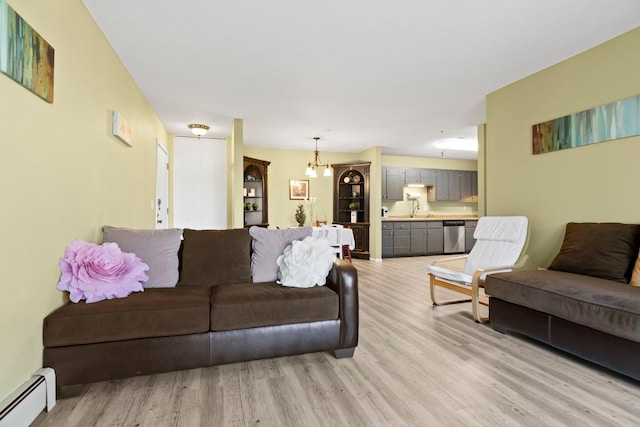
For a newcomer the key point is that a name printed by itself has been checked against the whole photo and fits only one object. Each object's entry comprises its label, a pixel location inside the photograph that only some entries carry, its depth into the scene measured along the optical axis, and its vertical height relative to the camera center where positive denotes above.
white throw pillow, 2.37 -0.39
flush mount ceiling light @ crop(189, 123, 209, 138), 5.21 +1.52
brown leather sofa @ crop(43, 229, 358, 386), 1.75 -0.70
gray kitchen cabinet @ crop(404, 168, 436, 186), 7.87 +1.01
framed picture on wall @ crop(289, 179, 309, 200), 7.24 +0.62
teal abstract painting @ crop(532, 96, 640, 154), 2.55 +0.83
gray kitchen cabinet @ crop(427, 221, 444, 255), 7.55 -0.55
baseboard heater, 1.38 -0.90
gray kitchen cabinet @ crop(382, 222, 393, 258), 7.26 -0.60
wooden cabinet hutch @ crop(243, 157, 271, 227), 6.46 +0.46
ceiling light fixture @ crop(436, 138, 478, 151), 6.32 +1.55
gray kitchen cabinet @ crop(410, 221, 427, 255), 7.44 -0.54
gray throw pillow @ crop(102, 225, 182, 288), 2.34 -0.27
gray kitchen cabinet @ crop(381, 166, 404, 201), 7.67 +0.82
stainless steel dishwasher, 7.68 -0.53
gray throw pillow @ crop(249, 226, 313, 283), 2.59 -0.28
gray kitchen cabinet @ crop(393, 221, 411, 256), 7.32 -0.55
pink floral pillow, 1.91 -0.37
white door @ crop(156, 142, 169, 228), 4.86 +0.48
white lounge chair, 3.07 -0.47
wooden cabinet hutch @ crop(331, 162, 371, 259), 7.14 +0.37
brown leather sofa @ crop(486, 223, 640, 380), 1.91 -0.60
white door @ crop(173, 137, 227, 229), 5.98 +0.64
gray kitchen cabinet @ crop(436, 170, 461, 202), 8.13 +0.79
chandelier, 6.10 +0.90
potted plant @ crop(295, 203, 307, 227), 6.95 -0.02
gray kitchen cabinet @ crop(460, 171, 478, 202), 8.36 +0.80
